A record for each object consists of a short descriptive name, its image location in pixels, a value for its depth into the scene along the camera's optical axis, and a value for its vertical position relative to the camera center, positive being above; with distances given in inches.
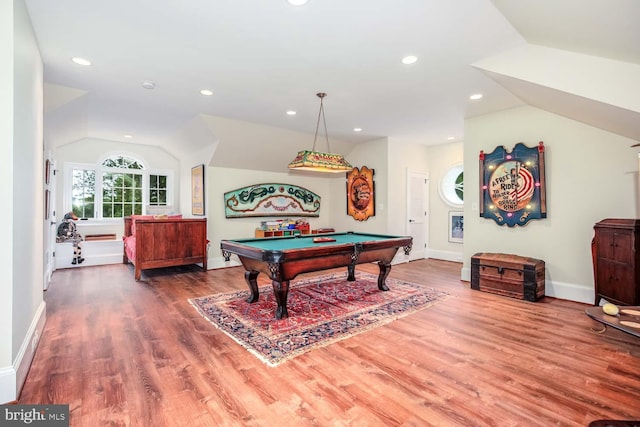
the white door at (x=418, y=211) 265.1 +4.2
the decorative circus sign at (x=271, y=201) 251.9 +14.4
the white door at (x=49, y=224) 176.5 -3.8
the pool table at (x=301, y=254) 121.3 -16.7
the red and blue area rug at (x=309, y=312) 106.0 -42.7
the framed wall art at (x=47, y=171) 170.7 +28.1
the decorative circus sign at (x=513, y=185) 165.5 +17.5
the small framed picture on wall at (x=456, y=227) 260.8 -10.1
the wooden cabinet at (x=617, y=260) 118.3 -19.3
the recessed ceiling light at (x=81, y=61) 121.9 +64.5
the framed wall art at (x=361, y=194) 260.7 +20.3
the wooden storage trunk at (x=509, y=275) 152.2 -32.0
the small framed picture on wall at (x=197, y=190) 245.6 +23.2
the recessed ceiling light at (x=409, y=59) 117.7 +62.1
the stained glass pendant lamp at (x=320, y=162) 154.5 +28.8
